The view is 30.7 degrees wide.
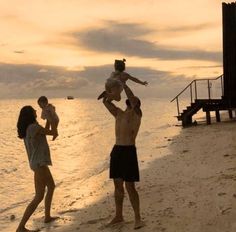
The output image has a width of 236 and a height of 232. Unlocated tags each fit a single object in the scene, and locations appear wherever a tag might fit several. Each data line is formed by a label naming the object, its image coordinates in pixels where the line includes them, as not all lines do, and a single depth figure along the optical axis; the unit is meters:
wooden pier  23.34
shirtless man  6.26
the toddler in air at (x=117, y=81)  5.80
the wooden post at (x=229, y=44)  23.27
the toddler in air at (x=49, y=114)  6.64
